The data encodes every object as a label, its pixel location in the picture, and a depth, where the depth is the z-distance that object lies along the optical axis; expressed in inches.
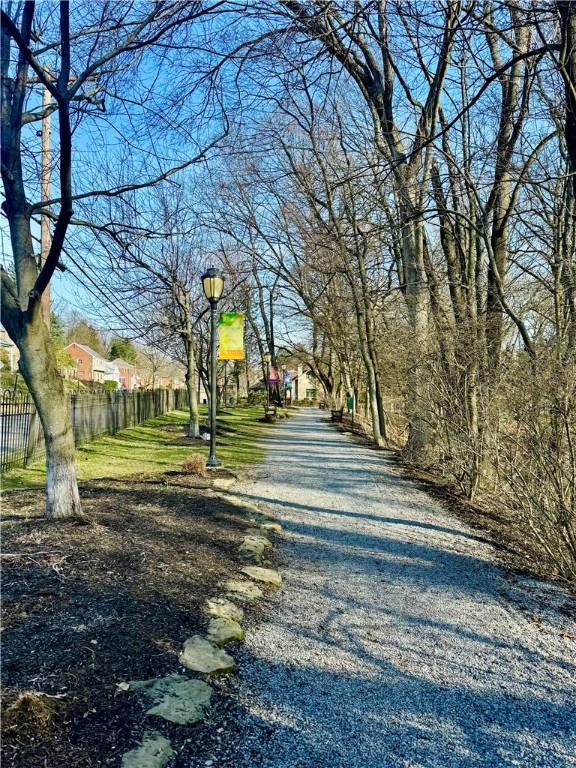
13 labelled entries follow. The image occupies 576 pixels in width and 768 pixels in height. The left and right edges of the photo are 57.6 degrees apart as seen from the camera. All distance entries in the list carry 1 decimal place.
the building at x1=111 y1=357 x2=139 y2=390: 2533.7
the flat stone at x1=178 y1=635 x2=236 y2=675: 108.0
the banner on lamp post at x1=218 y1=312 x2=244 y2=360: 496.1
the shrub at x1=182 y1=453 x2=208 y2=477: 341.1
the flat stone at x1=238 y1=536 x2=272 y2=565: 186.5
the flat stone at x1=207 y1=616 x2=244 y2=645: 121.9
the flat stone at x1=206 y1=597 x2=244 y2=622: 136.2
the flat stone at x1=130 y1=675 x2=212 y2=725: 91.0
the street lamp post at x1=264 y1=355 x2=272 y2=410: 1095.5
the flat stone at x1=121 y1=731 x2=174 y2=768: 77.3
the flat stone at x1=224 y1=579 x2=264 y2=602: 152.5
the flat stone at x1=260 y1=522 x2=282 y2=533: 234.7
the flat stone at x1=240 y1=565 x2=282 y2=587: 168.6
